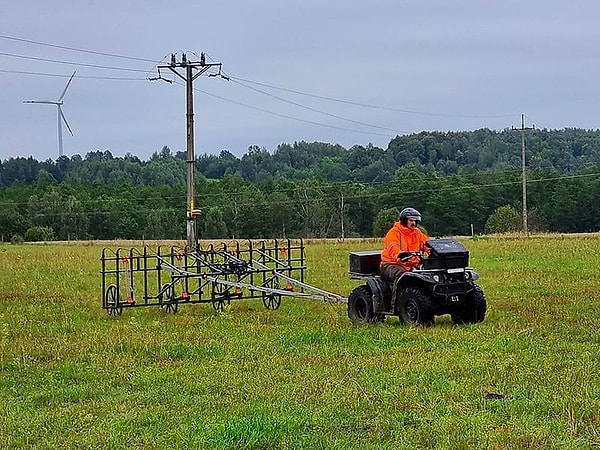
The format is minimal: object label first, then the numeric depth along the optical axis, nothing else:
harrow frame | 17.23
